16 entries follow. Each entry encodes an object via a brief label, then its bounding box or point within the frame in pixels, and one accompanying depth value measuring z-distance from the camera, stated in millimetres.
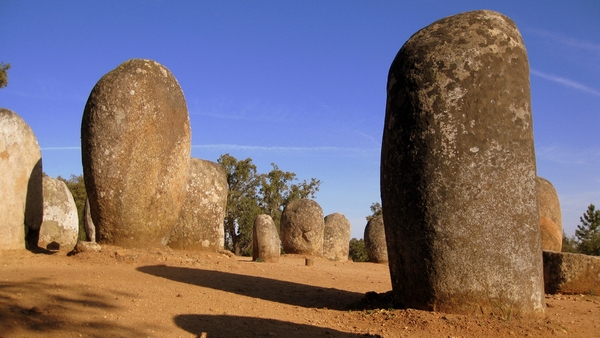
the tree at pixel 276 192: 32031
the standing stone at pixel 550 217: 10766
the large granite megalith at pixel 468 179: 4879
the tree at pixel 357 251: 32275
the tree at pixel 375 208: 34312
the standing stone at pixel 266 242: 12867
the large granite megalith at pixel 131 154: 8781
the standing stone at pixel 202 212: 11094
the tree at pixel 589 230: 19241
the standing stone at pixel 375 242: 18328
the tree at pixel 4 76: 18620
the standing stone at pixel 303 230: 17719
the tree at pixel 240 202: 27870
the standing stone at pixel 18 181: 9500
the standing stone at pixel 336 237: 19391
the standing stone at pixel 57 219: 13094
